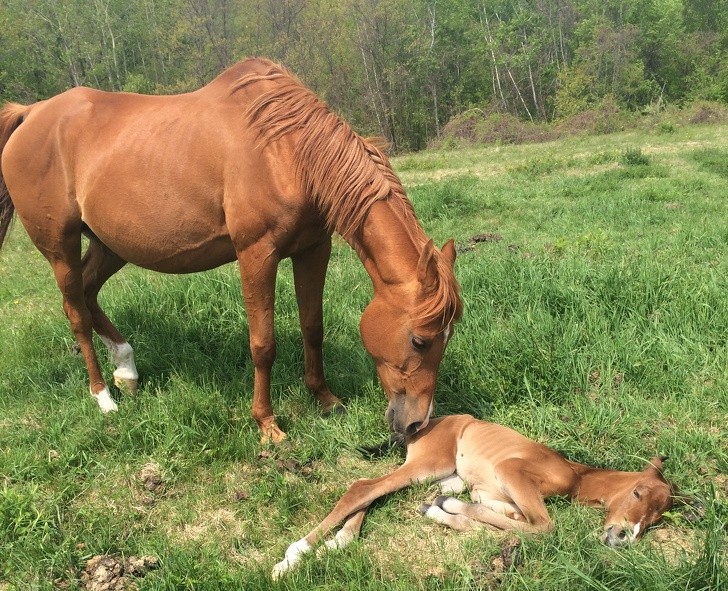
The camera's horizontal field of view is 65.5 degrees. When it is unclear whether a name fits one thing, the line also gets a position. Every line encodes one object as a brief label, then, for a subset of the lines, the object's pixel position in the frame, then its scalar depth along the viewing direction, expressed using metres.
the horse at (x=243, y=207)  2.95
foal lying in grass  2.44
